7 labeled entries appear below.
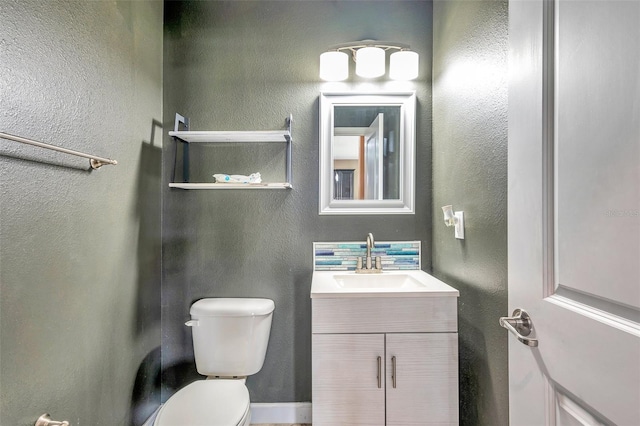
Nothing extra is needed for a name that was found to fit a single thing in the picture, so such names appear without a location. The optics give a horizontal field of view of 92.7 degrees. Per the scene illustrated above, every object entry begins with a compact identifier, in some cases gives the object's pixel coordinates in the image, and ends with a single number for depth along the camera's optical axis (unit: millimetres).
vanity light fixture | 1657
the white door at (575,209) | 459
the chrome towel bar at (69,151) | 813
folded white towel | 1585
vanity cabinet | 1285
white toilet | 1519
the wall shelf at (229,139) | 1585
